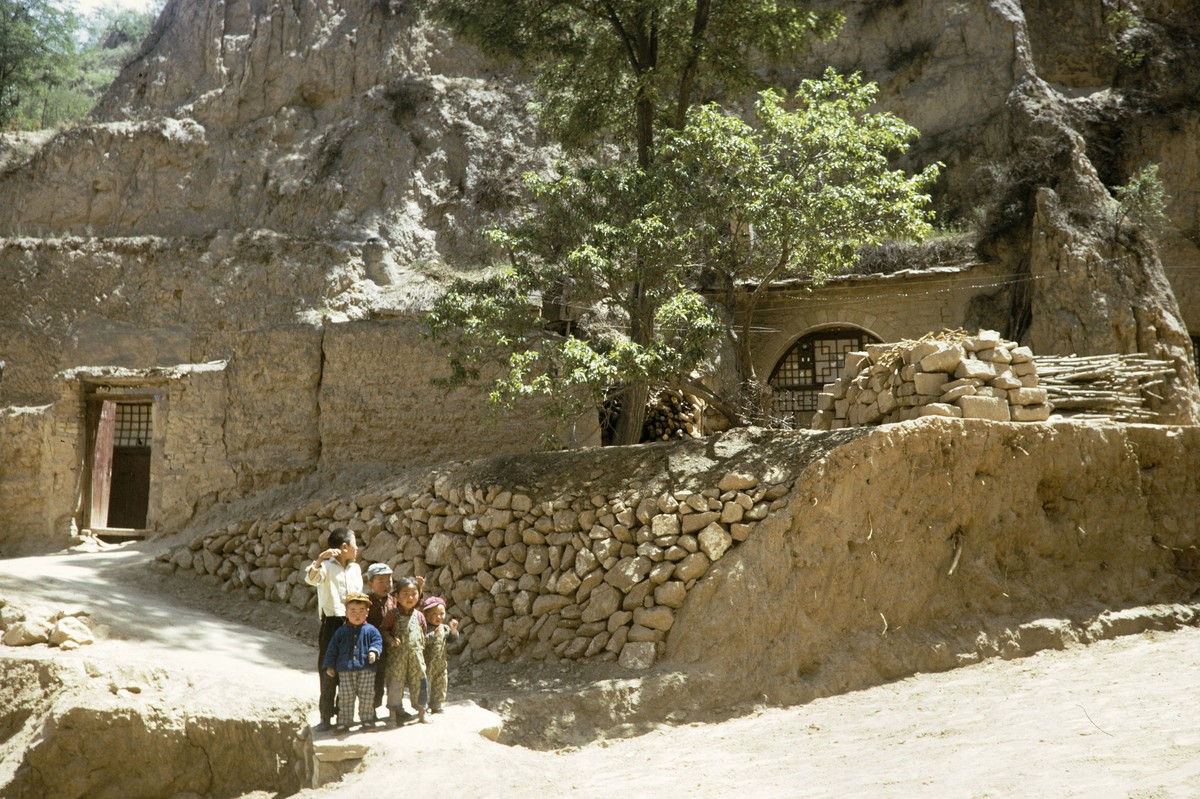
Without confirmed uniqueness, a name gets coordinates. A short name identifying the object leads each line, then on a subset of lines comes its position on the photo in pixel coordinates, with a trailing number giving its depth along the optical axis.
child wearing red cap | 7.07
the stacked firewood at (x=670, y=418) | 13.33
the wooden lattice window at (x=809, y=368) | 15.45
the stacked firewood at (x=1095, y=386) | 10.09
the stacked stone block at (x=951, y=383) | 9.01
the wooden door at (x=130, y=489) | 14.82
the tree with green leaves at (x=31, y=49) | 17.70
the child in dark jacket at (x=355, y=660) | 6.54
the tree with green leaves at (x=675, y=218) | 9.27
